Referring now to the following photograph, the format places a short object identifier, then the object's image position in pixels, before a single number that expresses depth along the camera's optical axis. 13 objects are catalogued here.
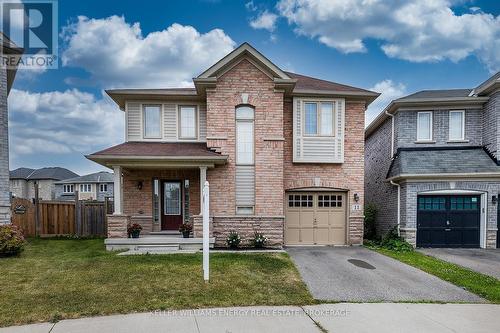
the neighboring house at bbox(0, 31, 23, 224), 9.56
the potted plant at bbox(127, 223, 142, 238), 10.33
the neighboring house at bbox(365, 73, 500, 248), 11.55
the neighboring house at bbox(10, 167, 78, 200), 37.03
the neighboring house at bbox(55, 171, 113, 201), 35.28
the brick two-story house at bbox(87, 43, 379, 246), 10.79
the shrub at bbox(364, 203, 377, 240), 14.82
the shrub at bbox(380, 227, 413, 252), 11.09
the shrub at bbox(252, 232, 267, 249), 10.46
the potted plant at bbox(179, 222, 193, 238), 10.33
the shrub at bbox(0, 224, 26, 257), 8.63
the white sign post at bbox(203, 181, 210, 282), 6.37
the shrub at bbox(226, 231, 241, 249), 10.38
